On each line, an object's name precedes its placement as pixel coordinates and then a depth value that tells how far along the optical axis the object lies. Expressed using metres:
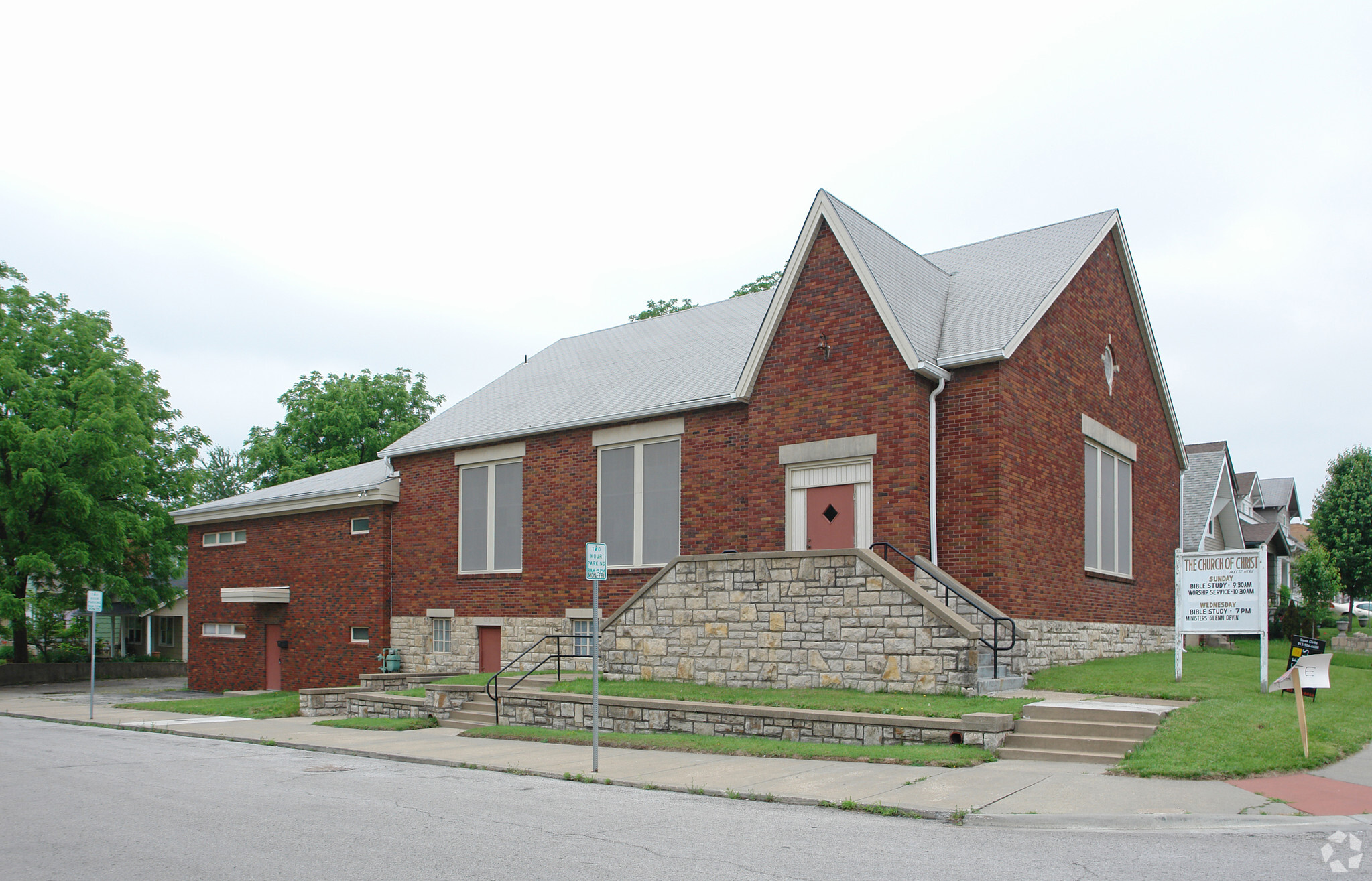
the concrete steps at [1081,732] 12.00
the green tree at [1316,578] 39.34
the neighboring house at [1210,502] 30.59
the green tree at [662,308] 43.06
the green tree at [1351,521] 45.91
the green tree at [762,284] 39.16
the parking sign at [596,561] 13.24
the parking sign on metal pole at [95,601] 22.92
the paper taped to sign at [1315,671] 12.98
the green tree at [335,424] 49.62
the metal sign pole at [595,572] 12.74
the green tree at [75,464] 34.06
